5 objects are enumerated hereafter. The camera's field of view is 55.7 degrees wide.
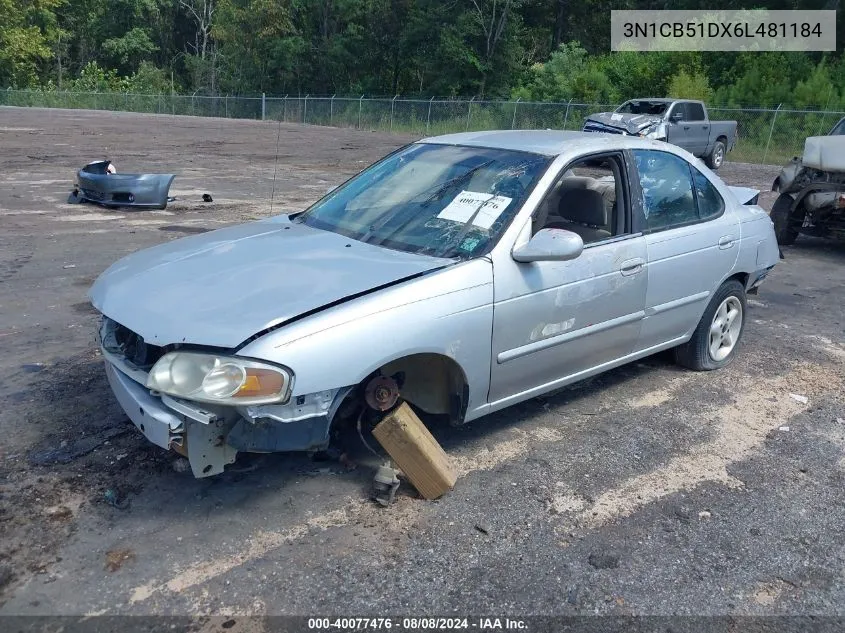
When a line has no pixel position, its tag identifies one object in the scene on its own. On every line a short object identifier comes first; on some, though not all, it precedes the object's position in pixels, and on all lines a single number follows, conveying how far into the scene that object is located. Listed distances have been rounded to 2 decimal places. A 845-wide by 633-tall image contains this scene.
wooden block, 3.57
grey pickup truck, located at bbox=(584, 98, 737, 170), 20.34
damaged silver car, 3.28
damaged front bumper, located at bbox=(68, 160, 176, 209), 12.10
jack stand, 3.67
